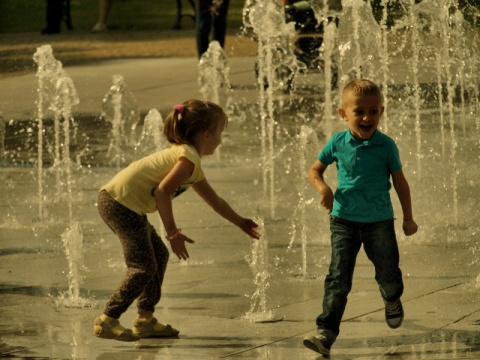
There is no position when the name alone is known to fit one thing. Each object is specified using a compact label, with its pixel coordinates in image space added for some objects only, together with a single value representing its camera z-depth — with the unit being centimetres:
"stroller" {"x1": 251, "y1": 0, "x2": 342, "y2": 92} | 2842
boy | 1021
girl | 1066
